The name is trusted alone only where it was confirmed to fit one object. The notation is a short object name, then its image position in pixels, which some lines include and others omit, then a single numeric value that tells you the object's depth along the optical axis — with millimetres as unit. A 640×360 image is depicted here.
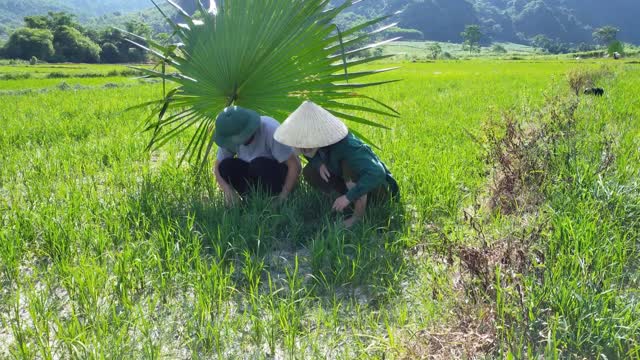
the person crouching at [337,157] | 2400
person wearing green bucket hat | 2873
